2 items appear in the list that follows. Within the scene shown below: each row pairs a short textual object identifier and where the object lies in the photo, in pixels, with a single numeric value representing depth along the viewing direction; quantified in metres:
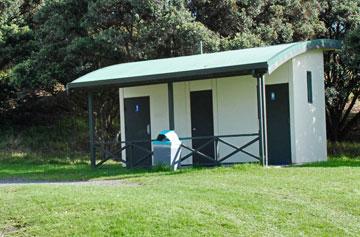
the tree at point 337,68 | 25.62
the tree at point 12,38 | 25.88
